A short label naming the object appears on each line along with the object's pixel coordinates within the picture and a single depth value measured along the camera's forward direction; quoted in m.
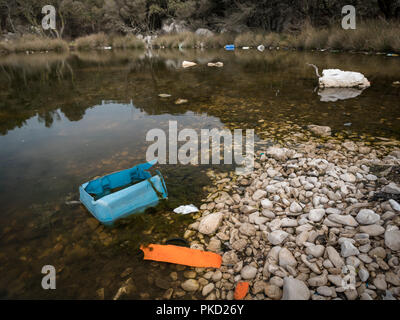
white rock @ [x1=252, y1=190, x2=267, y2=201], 3.04
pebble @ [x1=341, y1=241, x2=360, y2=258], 2.05
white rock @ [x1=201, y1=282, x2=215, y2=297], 2.07
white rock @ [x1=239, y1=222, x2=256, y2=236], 2.57
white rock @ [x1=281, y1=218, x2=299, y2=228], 2.53
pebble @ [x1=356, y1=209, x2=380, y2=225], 2.28
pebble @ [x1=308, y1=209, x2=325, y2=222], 2.52
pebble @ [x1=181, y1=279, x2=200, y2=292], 2.12
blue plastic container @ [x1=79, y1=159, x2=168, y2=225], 2.81
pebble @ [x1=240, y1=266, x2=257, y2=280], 2.13
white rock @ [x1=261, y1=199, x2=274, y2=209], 2.86
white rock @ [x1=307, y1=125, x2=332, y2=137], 4.73
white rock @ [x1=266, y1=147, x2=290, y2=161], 3.83
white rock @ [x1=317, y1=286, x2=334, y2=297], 1.82
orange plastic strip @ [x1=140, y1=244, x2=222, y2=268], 2.32
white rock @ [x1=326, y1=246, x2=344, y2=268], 2.02
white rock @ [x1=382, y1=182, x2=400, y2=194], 2.53
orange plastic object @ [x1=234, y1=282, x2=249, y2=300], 1.98
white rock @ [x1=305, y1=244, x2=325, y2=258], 2.15
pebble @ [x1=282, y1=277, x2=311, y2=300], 1.83
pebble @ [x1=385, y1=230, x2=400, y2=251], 2.00
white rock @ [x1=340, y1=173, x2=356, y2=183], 3.01
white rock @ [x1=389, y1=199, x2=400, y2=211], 2.30
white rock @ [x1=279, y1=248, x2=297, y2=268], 2.12
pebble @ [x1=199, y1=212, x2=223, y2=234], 2.69
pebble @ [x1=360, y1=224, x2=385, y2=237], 2.16
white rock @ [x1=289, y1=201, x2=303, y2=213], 2.71
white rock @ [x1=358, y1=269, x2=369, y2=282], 1.86
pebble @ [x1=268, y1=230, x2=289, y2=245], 2.36
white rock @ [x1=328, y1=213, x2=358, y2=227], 2.34
